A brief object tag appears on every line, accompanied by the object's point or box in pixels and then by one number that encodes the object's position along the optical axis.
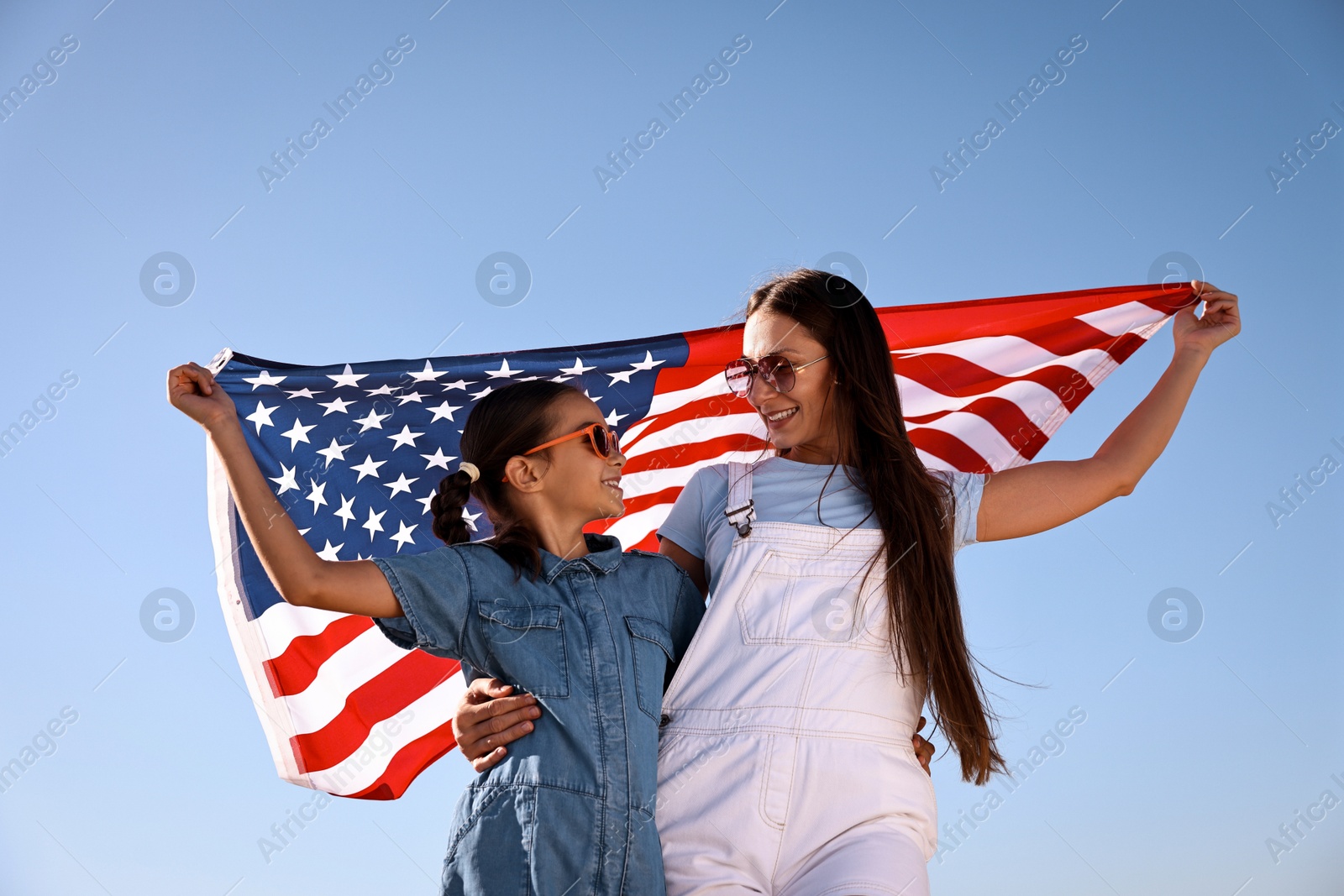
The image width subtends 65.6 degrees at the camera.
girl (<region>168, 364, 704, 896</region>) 3.03
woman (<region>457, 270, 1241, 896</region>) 3.16
